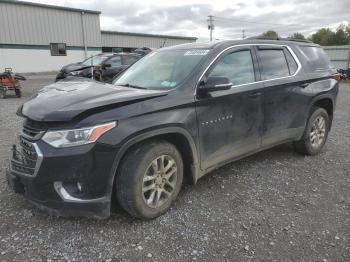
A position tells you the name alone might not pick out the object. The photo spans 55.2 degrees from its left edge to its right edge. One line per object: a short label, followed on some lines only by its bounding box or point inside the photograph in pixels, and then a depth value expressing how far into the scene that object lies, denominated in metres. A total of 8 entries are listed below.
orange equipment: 12.54
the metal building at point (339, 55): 28.78
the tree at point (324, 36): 69.51
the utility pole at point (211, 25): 62.94
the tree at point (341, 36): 66.65
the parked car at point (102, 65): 12.27
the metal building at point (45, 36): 29.23
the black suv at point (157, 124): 2.88
